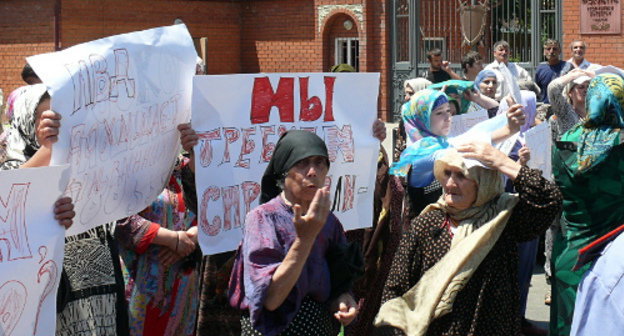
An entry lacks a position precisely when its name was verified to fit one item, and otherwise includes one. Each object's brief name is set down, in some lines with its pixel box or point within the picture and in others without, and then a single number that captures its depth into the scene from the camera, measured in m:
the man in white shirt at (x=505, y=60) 12.00
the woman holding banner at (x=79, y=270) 4.47
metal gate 19.86
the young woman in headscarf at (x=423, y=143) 6.12
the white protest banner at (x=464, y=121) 7.31
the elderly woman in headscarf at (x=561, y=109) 7.09
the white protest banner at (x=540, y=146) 6.10
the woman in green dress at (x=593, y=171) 5.28
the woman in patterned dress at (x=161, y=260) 5.11
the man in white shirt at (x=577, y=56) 13.33
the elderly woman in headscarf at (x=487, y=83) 8.53
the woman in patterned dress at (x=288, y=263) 3.90
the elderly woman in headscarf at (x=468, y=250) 4.55
